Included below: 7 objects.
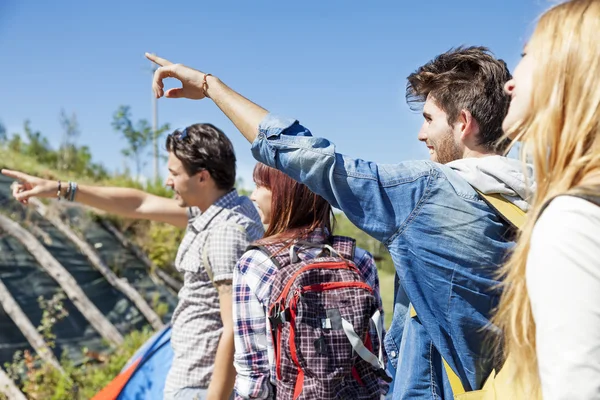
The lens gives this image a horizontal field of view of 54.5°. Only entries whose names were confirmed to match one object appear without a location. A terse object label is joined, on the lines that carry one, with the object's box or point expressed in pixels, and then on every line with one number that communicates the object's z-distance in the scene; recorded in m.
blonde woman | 0.83
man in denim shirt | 1.35
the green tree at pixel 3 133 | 9.43
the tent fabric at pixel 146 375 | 3.17
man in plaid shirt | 2.39
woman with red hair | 1.85
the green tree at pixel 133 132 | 12.29
